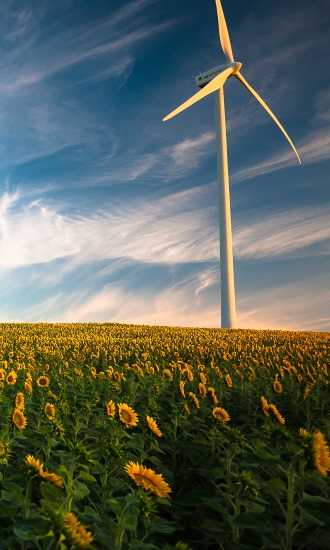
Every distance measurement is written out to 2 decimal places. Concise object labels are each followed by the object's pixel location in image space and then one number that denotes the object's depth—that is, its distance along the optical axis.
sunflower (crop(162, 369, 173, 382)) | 8.22
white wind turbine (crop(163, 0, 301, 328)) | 35.56
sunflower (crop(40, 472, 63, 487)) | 2.69
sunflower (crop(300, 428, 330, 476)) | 2.26
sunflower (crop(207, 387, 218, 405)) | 5.10
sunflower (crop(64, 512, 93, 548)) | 1.76
